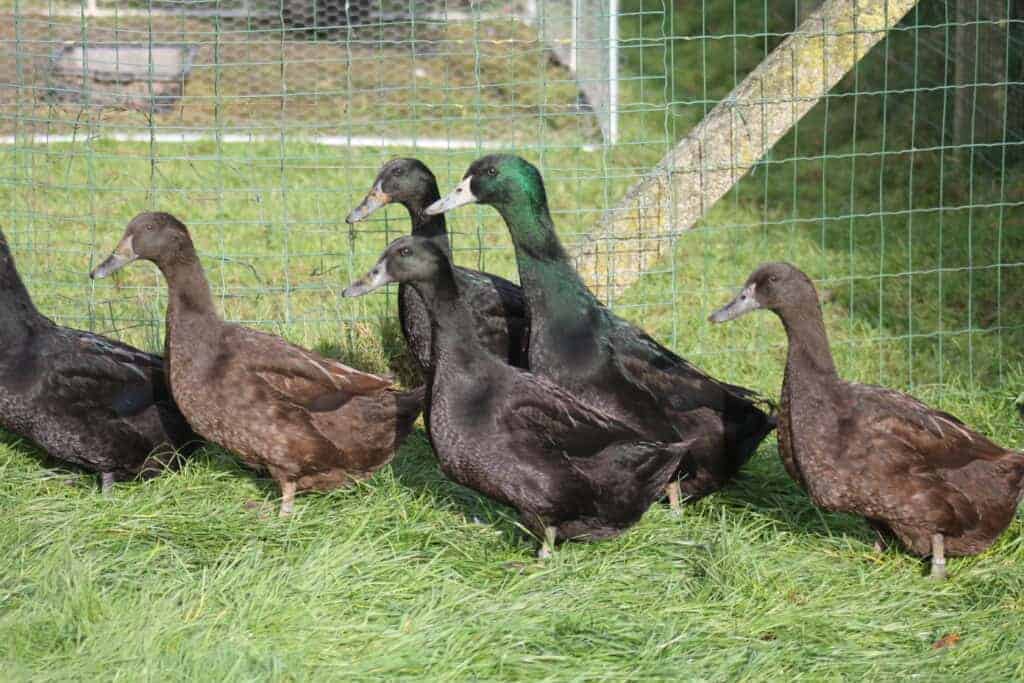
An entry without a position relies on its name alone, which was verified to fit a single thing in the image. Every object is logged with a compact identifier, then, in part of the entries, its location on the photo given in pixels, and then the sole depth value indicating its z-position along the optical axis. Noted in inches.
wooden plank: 250.7
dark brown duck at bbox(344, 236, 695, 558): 200.5
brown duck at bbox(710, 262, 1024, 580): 199.9
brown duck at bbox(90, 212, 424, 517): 216.2
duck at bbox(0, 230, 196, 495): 223.3
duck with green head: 219.8
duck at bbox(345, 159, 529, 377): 242.4
